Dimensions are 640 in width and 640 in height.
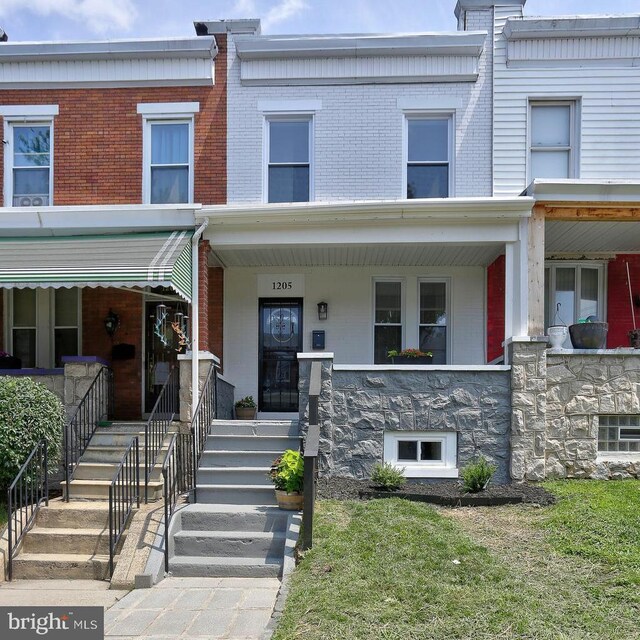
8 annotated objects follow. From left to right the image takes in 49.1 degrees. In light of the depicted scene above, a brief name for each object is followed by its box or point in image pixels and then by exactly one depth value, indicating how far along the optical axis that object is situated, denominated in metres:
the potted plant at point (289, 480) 7.78
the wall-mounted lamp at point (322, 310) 12.03
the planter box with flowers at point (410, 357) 10.82
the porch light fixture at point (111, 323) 11.90
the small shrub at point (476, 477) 8.49
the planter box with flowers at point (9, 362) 10.99
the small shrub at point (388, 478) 8.59
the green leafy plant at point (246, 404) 11.64
